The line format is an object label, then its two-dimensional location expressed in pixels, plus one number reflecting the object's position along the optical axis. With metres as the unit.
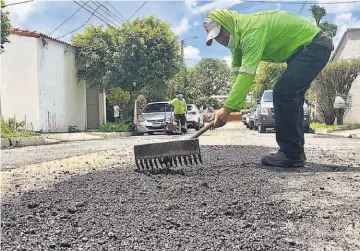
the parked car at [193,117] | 21.94
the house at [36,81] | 16.34
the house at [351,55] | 21.28
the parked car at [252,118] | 18.85
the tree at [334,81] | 18.97
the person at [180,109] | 16.17
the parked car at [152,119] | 17.05
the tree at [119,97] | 19.11
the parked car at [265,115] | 15.70
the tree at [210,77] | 56.03
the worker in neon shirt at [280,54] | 4.05
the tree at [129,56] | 19.45
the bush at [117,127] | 18.16
